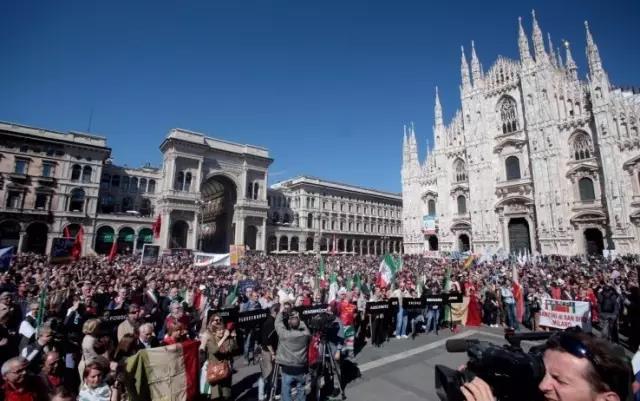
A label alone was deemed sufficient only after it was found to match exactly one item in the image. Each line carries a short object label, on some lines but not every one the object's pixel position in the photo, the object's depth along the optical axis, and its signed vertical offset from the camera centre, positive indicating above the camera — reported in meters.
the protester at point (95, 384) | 3.25 -1.47
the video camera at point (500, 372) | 1.50 -0.62
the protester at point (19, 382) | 2.71 -1.21
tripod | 5.55 -2.26
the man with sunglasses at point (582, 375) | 1.39 -0.57
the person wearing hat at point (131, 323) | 5.01 -1.26
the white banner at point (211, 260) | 17.88 -0.63
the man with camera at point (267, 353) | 5.37 -1.81
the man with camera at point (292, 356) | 4.64 -1.62
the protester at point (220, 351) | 4.46 -1.52
